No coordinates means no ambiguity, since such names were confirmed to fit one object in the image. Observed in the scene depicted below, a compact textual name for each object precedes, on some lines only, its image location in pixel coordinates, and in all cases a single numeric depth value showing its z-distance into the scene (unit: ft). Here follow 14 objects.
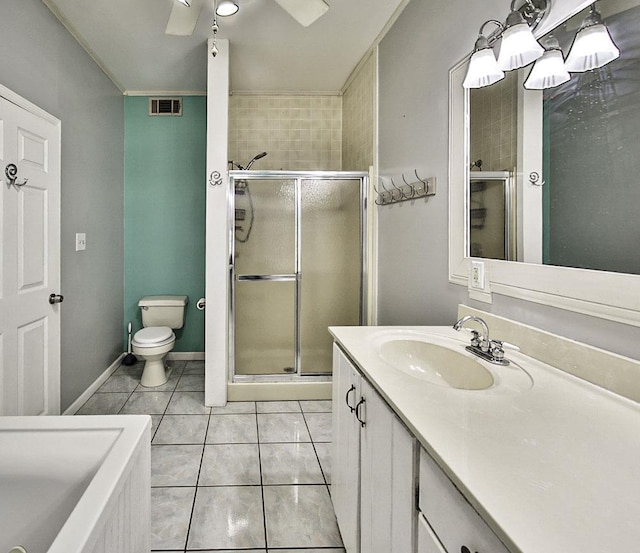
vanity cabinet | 2.81
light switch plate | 9.14
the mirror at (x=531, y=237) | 3.25
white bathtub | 3.02
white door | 6.38
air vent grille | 12.41
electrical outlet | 5.11
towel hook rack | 6.54
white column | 9.09
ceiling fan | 6.60
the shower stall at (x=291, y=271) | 9.61
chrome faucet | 3.88
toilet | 10.36
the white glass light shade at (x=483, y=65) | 4.64
